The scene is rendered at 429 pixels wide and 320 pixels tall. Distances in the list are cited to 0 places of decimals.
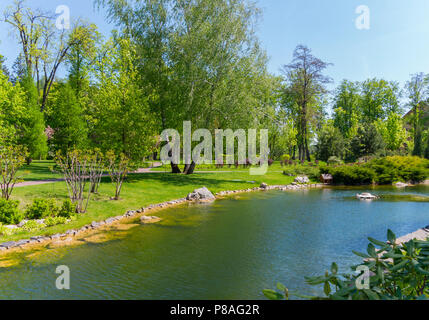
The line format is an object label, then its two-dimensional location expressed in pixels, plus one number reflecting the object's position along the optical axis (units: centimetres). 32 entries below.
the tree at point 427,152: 3778
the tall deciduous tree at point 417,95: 4903
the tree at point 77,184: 1182
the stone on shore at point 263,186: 2309
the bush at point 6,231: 919
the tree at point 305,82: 3922
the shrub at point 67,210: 1113
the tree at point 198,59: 2080
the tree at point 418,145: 3906
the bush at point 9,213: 990
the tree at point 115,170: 1401
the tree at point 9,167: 1126
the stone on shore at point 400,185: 2563
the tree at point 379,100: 5383
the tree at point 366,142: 3625
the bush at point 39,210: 1062
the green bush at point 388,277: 267
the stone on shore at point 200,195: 1747
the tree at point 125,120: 1850
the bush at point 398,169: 2677
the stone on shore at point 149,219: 1198
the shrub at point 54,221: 1025
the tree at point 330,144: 3444
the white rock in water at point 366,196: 1857
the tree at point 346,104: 5619
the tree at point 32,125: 2580
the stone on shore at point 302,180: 2648
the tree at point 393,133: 4298
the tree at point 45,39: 2777
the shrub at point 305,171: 2850
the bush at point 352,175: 2606
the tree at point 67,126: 2114
